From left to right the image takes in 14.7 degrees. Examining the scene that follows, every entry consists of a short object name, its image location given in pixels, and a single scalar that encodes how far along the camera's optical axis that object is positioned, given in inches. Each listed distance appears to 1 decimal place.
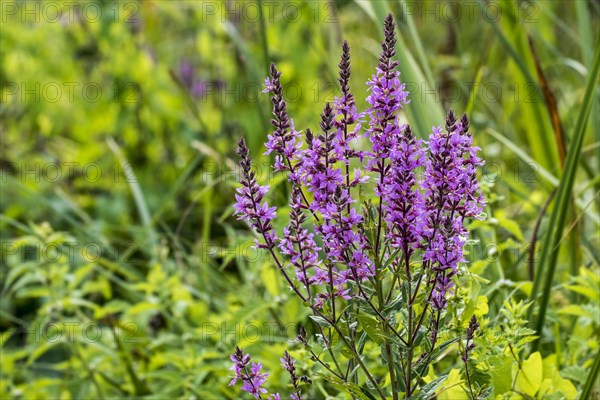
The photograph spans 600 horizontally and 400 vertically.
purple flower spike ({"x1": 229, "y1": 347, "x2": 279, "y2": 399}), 94.4
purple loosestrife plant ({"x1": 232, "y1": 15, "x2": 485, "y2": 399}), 91.8
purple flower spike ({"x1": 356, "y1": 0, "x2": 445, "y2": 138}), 115.6
